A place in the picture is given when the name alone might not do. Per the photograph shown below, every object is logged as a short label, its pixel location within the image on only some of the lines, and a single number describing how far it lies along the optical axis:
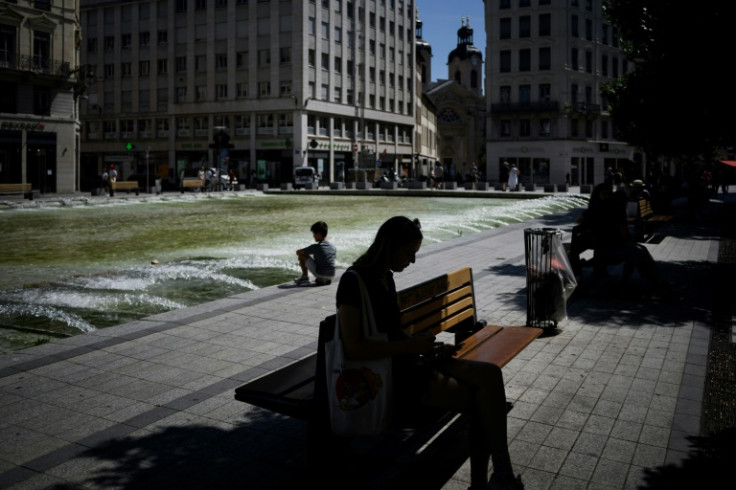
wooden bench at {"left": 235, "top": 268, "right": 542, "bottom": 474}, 3.46
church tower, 119.38
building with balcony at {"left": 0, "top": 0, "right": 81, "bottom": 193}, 40.03
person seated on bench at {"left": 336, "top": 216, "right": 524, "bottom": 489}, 3.39
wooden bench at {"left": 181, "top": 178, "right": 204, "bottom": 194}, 46.84
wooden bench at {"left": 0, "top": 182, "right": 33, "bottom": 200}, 32.75
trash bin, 6.88
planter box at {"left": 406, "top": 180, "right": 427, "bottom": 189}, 46.88
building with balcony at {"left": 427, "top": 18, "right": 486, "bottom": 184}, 107.56
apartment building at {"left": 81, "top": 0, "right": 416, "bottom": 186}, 60.88
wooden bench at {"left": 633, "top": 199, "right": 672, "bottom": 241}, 12.85
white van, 51.40
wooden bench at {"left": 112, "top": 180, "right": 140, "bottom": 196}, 41.12
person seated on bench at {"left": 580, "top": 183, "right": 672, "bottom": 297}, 8.57
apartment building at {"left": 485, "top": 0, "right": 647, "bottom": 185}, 63.06
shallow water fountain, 8.47
